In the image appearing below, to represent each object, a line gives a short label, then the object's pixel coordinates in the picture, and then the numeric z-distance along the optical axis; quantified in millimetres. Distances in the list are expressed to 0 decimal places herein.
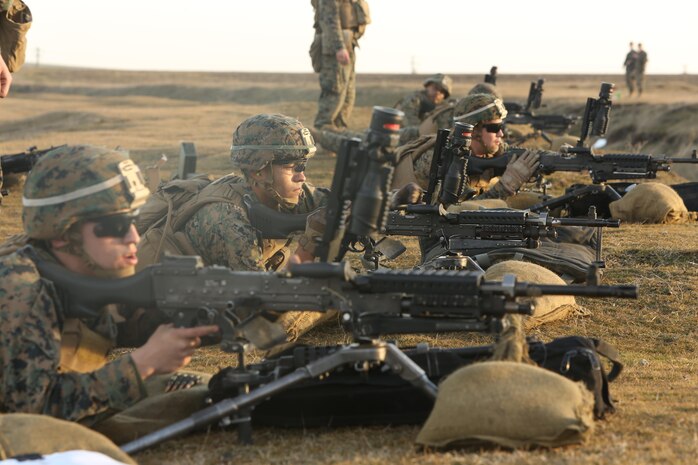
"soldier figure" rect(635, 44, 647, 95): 39188
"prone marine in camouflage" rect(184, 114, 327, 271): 6801
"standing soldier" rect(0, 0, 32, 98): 7785
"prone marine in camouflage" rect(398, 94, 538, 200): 11234
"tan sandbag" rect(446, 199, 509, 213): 10275
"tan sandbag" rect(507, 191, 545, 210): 12852
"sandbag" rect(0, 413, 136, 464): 4320
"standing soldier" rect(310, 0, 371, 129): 18500
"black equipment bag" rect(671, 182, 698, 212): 13226
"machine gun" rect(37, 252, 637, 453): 4766
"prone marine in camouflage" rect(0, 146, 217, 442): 4605
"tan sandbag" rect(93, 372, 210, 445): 5066
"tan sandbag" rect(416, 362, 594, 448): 4598
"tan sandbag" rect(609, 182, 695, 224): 12516
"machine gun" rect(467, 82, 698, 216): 11652
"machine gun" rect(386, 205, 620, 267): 8617
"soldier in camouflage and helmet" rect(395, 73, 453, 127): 18594
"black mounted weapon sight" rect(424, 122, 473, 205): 9289
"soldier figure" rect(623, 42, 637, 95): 39406
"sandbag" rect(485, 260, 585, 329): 7953
